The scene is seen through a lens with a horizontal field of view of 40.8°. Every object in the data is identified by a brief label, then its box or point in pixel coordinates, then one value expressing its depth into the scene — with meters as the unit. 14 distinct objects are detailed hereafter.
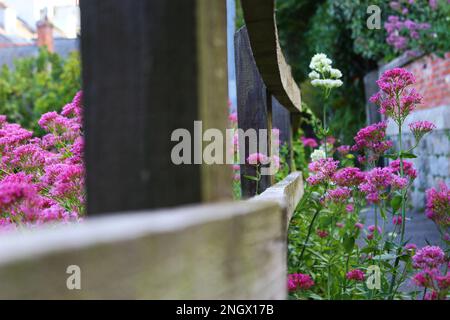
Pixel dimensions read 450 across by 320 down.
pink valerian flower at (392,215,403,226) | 2.23
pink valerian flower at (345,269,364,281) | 1.86
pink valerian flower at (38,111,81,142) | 2.27
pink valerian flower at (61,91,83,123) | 2.10
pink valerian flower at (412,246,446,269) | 1.55
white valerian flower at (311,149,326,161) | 3.38
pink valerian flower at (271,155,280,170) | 2.52
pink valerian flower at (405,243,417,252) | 1.92
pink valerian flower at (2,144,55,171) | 1.89
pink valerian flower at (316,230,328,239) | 2.57
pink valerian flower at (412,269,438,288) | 1.47
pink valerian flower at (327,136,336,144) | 4.59
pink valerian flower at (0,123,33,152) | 2.00
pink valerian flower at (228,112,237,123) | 3.76
